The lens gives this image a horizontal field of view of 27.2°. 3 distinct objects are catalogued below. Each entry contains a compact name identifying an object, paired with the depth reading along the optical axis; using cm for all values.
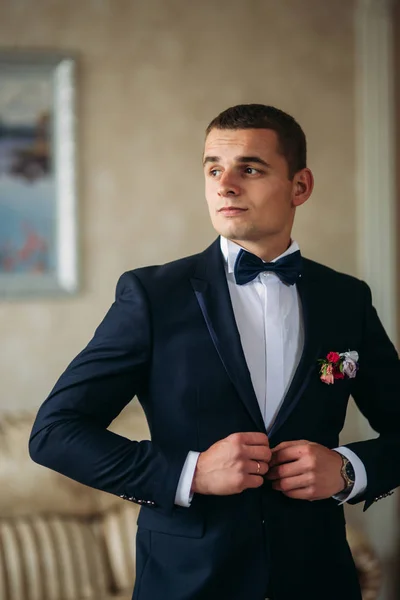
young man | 134
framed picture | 343
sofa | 294
